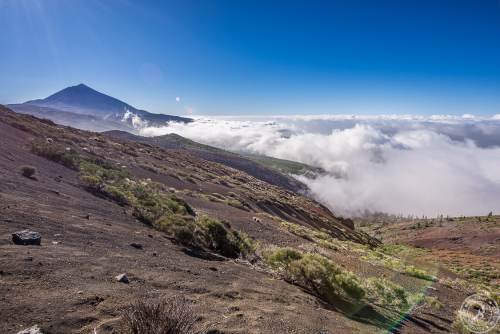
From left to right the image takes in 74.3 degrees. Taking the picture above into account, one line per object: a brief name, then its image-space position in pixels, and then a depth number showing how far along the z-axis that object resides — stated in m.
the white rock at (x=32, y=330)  4.28
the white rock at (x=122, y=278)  6.84
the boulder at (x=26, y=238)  7.54
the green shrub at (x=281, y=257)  12.15
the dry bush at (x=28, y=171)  15.66
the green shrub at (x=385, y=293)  12.04
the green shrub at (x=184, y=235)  11.95
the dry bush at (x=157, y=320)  4.04
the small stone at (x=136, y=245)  9.77
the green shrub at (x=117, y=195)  16.20
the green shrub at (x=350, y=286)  11.18
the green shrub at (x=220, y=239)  12.77
